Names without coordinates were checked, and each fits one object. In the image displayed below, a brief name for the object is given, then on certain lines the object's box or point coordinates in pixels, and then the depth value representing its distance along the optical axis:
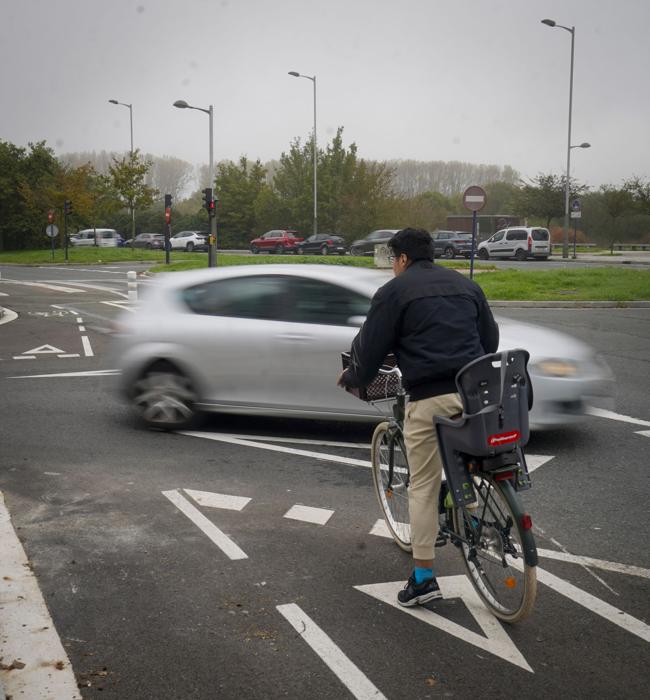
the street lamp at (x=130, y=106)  59.19
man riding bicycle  3.72
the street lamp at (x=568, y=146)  40.53
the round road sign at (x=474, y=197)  20.44
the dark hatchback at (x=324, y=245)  49.59
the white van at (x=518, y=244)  41.59
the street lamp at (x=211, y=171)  31.23
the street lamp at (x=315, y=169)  55.84
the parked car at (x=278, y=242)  53.19
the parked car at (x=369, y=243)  45.22
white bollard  22.52
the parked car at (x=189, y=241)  60.69
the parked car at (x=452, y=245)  43.62
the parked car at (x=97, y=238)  63.38
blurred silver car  6.93
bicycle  3.56
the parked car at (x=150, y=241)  63.62
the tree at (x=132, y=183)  52.44
